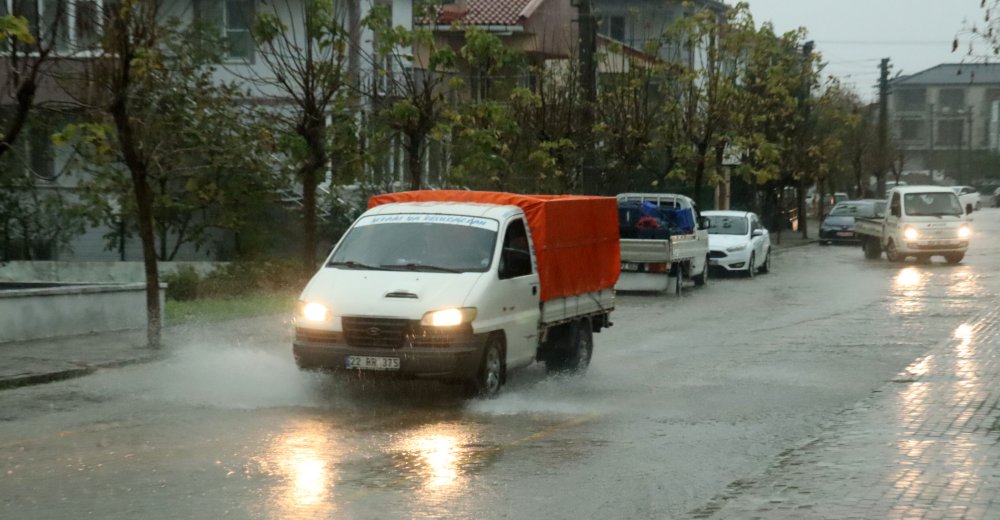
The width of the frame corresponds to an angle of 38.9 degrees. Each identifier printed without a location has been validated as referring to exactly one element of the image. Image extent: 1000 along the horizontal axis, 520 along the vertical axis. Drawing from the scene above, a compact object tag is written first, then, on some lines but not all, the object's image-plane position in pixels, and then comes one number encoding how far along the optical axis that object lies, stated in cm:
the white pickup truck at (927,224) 3756
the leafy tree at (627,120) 3728
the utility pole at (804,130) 5200
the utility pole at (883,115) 7069
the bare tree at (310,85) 1950
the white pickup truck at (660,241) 2764
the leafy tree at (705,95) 4000
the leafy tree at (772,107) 4375
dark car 5291
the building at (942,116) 12794
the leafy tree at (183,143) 2525
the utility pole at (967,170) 12314
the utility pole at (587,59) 3241
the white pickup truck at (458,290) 1240
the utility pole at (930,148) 12691
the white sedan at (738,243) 3372
